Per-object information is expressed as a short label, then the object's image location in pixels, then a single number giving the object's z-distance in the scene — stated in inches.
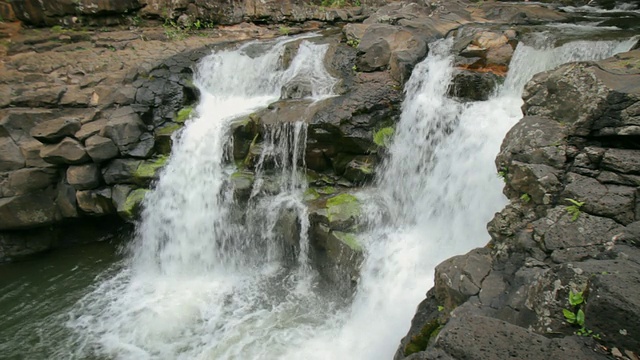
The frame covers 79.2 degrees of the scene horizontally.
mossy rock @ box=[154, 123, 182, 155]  375.9
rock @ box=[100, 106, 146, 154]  358.9
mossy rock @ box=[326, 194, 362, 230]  291.0
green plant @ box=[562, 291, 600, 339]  113.9
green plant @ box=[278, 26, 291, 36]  536.1
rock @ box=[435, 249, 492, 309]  173.6
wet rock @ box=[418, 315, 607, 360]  106.3
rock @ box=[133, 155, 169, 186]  354.6
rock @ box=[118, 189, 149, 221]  346.3
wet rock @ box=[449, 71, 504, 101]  314.0
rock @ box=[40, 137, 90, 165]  346.6
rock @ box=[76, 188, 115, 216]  353.7
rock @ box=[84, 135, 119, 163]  348.8
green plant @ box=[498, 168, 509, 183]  207.4
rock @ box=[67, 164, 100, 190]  350.3
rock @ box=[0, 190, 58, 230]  338.3
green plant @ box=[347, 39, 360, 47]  417.7
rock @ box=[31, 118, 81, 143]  351.6
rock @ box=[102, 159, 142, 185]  355.6
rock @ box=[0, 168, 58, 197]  340.2
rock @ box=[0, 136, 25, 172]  341.7
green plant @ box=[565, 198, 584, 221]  164.2
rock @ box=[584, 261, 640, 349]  101.2
